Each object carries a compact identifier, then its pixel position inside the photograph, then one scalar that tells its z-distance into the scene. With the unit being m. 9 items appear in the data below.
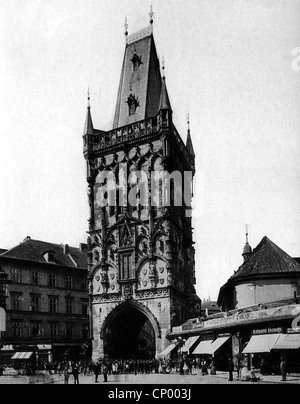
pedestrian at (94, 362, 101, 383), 28.34
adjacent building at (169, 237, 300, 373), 27.06
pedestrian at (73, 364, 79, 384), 24.84
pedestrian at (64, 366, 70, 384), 25.31
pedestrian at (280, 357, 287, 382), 22.55
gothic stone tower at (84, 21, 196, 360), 41.50
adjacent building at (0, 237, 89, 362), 49.25
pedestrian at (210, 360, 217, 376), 29.42
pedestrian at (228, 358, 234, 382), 23.97
